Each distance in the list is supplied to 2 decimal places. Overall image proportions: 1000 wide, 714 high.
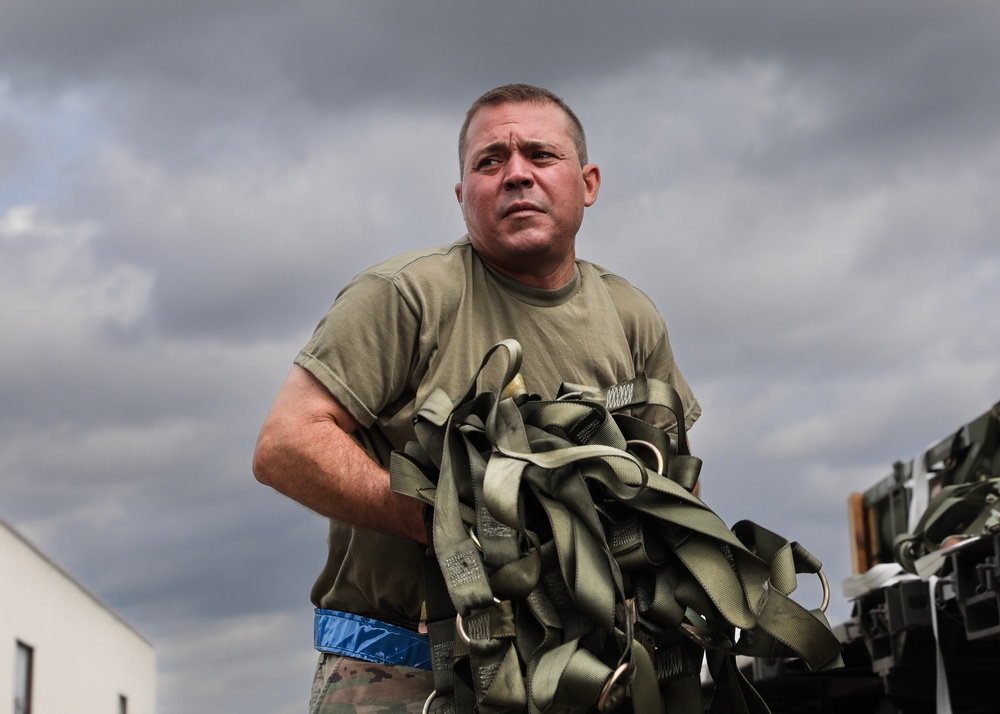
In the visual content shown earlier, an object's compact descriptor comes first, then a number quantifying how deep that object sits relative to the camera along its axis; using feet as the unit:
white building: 85.10
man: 10.04
